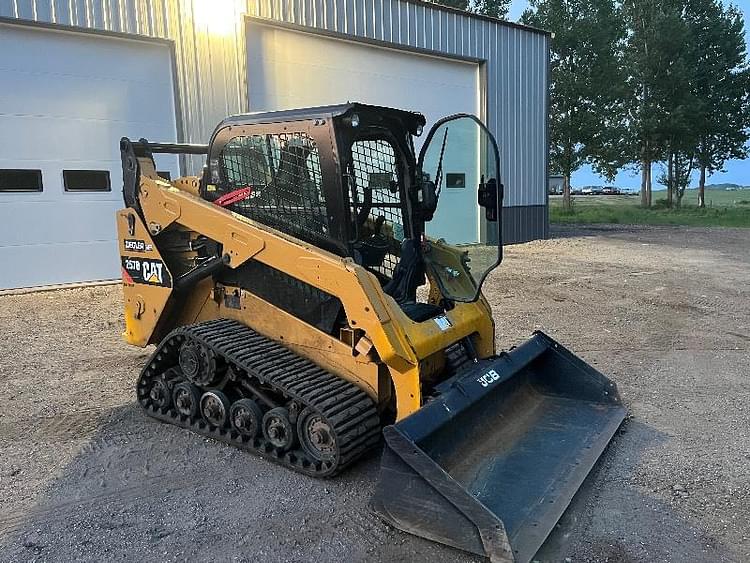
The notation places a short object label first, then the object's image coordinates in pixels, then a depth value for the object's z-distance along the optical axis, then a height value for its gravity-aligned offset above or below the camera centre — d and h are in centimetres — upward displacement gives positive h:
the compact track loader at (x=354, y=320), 354 -75
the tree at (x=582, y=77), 3016 +549
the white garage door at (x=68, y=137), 943 +116
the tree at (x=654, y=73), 3203 +596
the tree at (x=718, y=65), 3328 +642
